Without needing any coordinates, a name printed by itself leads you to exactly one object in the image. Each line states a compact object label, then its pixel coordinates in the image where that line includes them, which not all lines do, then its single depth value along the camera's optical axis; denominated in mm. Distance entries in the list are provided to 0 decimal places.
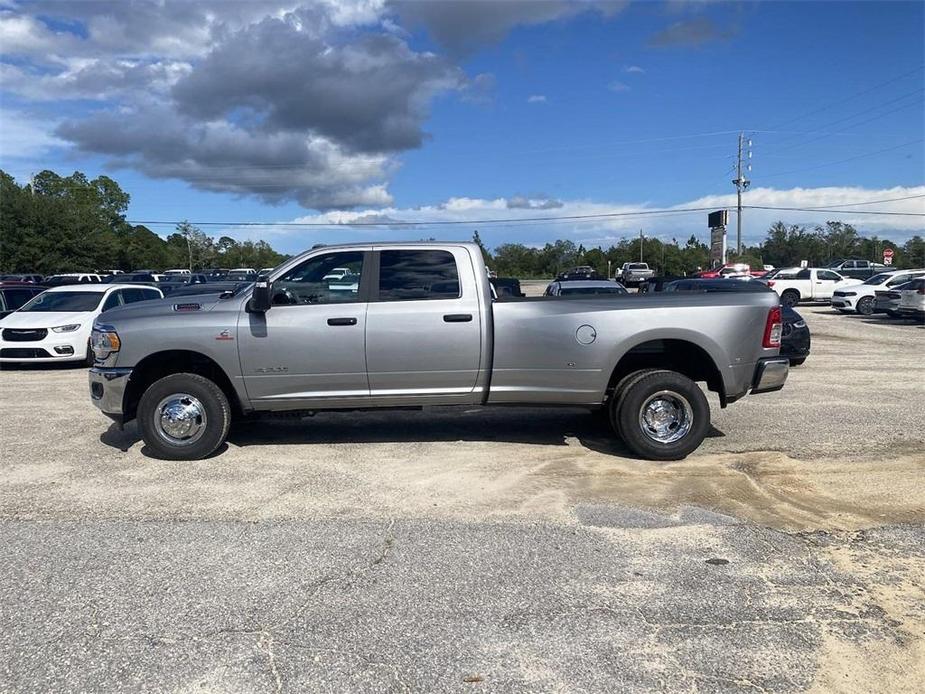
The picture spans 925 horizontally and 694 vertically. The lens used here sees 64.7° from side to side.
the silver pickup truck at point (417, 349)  6555
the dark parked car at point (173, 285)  19088
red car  41262
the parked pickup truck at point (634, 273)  49462
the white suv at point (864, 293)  26359
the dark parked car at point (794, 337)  12398
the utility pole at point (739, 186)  62903
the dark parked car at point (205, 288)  15438
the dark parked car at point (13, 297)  15820
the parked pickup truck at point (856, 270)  37500
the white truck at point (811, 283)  32031
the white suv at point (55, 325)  13297
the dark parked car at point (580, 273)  48344
